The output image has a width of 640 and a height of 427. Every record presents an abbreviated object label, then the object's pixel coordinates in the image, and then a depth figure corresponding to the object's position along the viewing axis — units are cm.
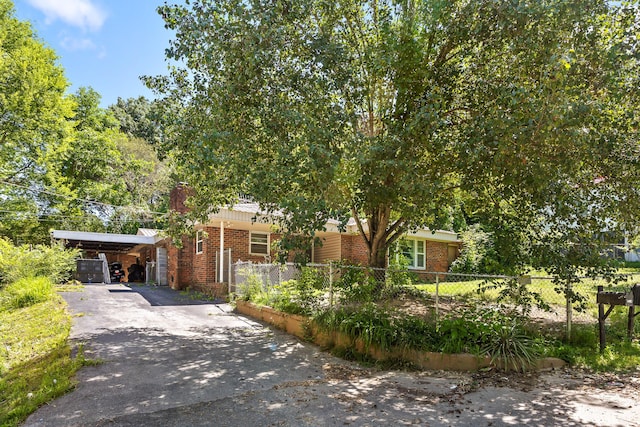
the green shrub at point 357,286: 689
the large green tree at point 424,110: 548
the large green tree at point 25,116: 2011
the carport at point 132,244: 1925
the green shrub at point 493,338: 575
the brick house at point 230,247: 1445
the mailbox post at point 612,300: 639
